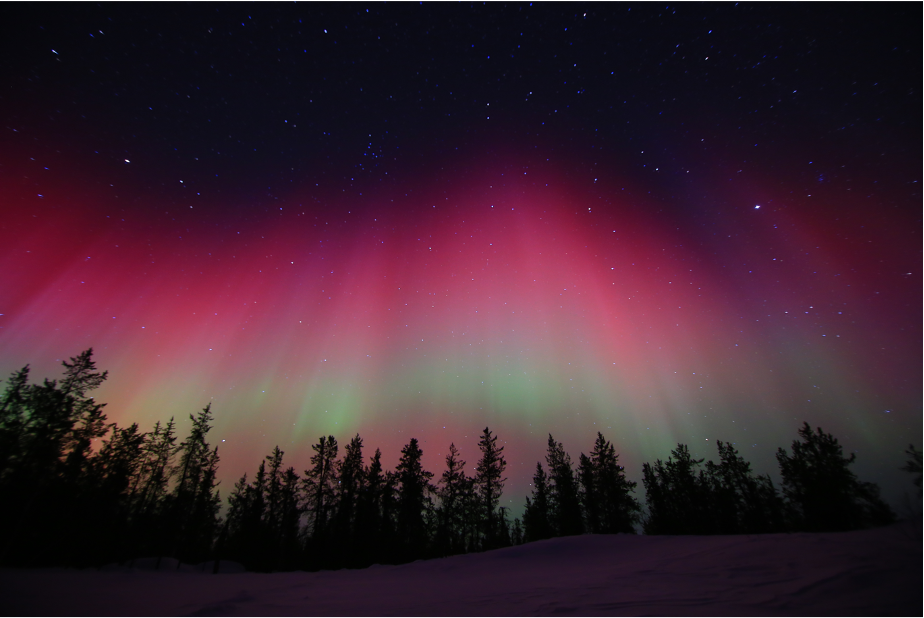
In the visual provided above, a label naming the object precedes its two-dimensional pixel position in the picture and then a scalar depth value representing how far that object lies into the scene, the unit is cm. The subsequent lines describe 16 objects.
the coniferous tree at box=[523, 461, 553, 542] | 3669
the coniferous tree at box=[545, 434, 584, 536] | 3531
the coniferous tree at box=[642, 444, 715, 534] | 3625
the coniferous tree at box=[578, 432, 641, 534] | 3409
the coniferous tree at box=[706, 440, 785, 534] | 3538
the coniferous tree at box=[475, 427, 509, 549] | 3384
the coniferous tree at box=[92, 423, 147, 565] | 2606
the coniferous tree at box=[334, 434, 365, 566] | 3181
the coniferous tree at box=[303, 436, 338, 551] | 3308
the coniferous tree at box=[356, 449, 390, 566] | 3156
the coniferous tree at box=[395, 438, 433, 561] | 3178
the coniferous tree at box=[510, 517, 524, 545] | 5519
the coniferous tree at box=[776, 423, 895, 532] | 2245
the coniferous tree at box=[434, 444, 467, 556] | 3528
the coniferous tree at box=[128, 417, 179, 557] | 2842
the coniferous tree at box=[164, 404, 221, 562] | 2966
